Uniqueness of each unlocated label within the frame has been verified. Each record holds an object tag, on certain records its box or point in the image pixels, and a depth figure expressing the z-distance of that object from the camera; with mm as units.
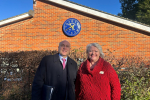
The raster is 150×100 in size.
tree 22750
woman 2082
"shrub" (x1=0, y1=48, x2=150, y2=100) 4484
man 2139
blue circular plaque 8305
